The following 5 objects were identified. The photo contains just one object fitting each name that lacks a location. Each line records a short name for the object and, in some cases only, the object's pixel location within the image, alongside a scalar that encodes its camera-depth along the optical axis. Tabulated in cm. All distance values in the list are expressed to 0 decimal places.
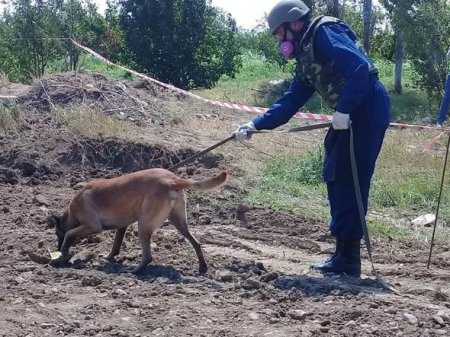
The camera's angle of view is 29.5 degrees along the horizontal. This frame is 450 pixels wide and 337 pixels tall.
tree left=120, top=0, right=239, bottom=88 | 2334
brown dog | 677
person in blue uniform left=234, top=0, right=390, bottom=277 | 624
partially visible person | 1052
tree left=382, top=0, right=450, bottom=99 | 2025
